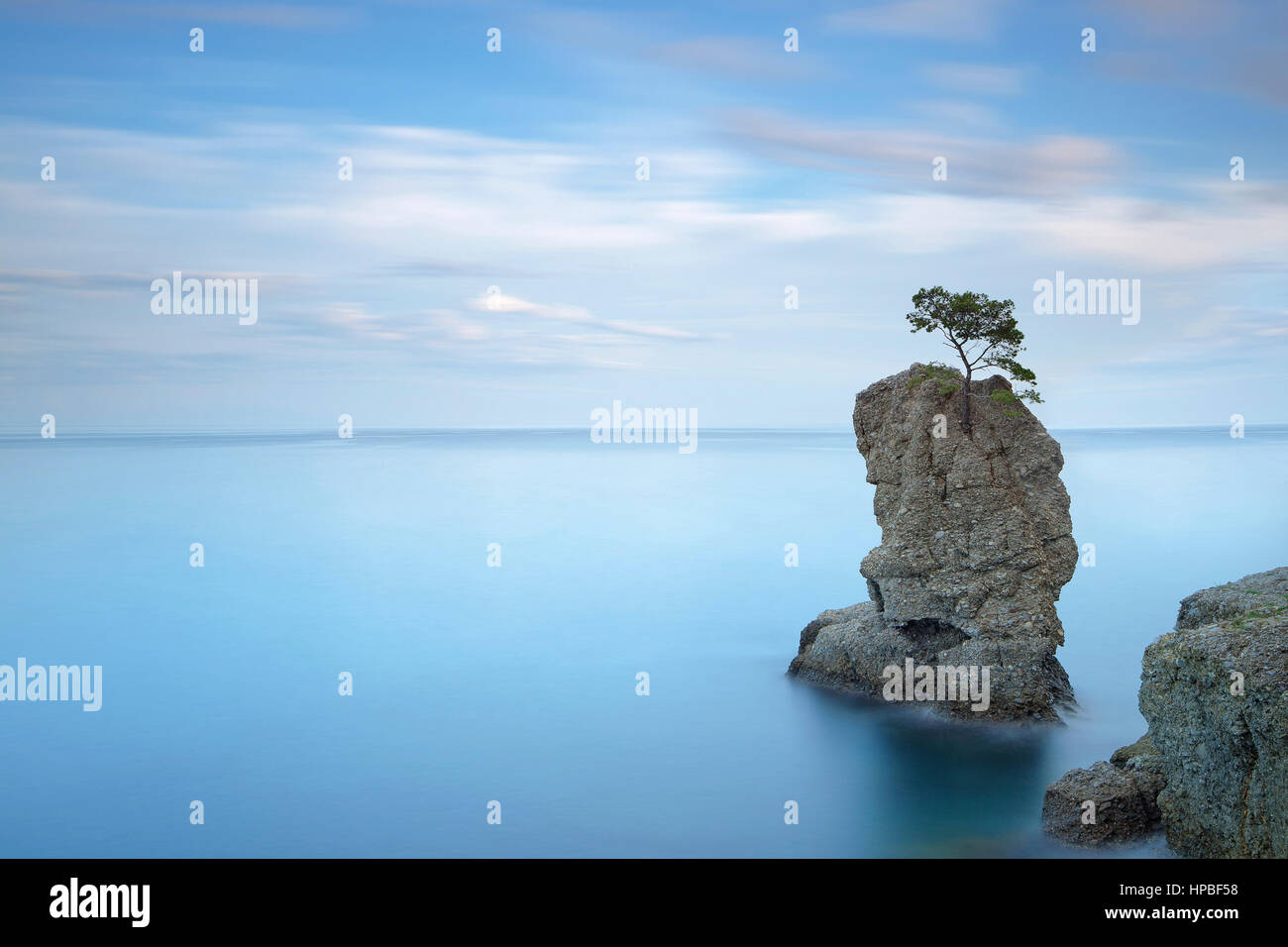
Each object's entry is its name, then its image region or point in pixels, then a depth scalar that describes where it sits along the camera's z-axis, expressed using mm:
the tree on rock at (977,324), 28750
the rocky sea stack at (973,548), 27469
